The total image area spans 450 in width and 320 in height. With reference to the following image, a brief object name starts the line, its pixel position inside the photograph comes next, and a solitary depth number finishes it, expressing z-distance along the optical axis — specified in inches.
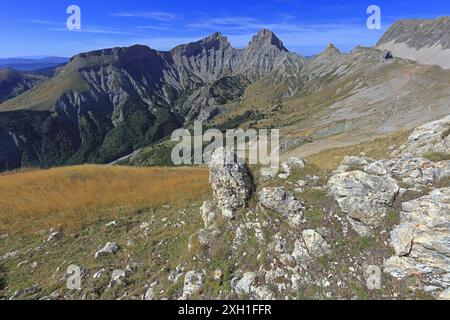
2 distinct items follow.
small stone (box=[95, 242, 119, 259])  646.8
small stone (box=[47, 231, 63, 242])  739.5
